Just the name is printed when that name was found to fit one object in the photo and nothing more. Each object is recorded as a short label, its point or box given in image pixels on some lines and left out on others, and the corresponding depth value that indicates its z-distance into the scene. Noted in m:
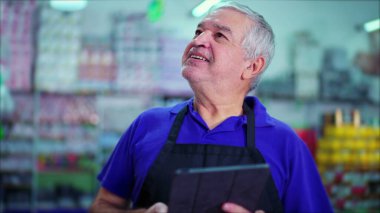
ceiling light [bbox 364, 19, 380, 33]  6.13
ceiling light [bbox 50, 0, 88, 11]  5.70
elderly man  1.67
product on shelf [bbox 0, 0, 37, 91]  5.80
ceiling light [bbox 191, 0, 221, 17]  3.71
